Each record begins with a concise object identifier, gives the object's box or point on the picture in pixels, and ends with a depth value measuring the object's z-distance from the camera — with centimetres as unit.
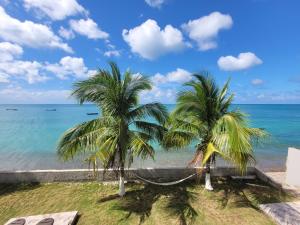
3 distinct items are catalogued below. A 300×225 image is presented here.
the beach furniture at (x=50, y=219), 458
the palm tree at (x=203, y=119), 571
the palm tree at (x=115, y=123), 518
